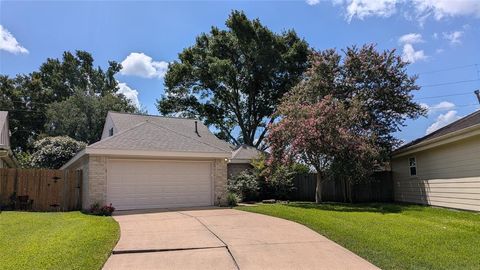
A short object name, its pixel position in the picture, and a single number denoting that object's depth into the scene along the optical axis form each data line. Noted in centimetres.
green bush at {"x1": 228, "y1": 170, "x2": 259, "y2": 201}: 2036
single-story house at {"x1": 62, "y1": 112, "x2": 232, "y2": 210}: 1456
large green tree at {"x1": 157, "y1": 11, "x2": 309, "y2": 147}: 3700
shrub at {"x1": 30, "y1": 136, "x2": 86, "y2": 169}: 2672
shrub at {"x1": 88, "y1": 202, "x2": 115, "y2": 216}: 1342
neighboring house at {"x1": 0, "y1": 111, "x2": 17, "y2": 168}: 1638
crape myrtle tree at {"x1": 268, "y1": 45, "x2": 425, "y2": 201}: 1658
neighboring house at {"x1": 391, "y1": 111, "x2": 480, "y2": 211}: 1324
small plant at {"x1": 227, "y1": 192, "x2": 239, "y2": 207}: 1656
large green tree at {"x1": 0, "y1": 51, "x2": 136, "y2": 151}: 4203
